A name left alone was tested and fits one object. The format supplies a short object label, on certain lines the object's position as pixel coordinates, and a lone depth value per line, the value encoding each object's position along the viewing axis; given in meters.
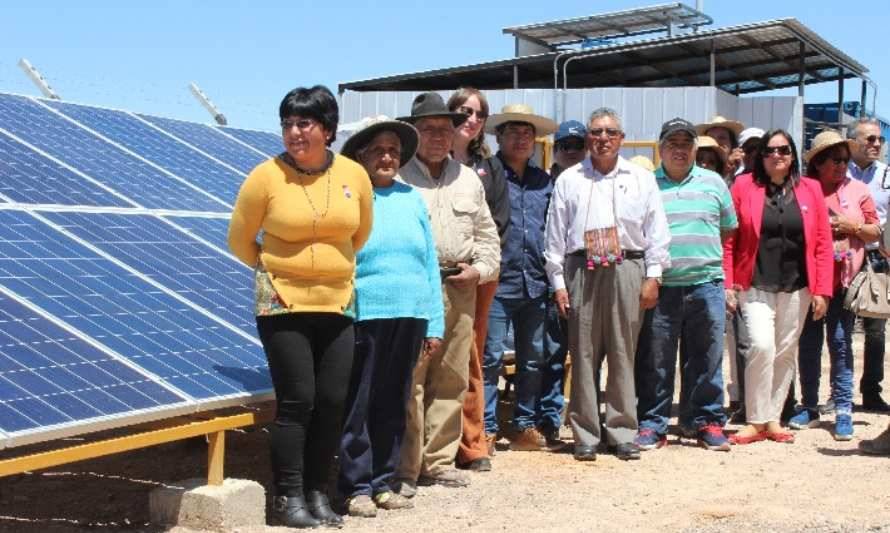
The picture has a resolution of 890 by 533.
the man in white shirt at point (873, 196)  8.98
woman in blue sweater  5.71
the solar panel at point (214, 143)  8.81
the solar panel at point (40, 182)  6.40
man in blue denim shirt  7.31
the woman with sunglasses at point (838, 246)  8.45
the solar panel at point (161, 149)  7.98
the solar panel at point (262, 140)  9.47
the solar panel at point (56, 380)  4.54
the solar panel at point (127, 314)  5.29
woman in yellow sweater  5.24
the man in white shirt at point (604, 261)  7.12
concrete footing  5.34
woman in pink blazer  7.91
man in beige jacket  6.34
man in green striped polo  7.62
